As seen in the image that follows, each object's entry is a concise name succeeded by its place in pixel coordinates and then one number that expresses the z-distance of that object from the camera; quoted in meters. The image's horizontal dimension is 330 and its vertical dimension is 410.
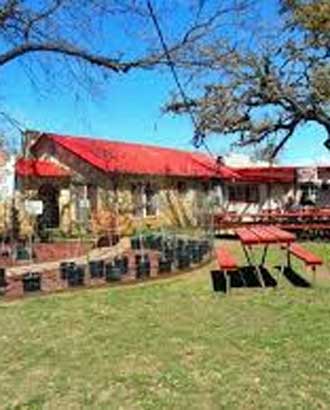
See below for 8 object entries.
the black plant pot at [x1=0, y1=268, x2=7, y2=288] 12.43
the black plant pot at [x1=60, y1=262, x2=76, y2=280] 13.16
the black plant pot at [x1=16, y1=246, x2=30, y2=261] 18.30
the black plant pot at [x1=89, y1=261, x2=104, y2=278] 13.65
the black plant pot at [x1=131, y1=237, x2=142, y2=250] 20.38
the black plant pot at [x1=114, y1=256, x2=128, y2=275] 14.00
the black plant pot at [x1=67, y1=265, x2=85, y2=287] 12.91
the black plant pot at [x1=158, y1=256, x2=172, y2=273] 14.57
